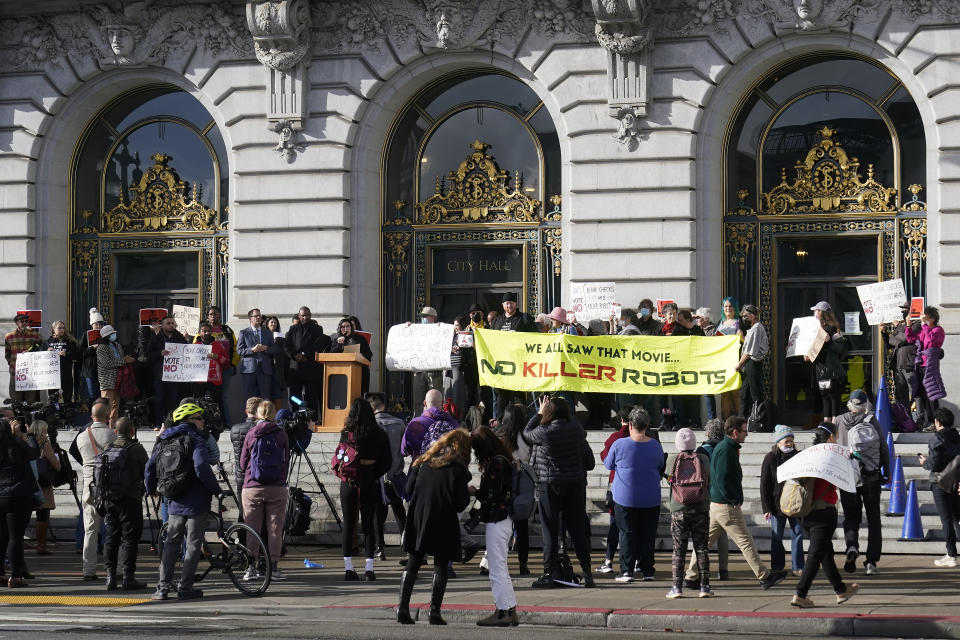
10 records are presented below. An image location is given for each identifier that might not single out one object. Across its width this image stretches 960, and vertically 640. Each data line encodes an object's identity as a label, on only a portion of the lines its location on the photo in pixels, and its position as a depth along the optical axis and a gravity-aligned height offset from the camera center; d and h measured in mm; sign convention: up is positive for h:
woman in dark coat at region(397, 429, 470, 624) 14023 -1291
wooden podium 24406 -322
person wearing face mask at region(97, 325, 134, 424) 25688 -58
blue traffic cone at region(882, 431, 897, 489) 20362 -1102
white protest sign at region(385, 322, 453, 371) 24766 +275
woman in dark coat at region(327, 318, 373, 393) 24906 +396
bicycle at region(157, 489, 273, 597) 16641 -2058
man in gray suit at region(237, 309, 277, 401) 25266 +111
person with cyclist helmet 16438 -1313
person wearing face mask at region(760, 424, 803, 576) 16422 -1416
